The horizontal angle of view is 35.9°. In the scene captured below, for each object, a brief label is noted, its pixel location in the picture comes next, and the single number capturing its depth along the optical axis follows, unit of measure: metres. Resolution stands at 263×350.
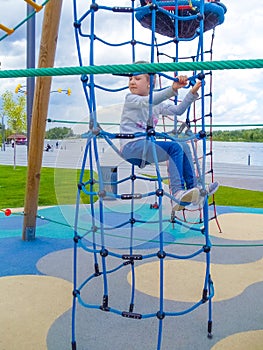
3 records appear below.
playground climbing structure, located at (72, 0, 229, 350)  1.69
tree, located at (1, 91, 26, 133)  12.24
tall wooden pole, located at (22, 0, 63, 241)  3.01
